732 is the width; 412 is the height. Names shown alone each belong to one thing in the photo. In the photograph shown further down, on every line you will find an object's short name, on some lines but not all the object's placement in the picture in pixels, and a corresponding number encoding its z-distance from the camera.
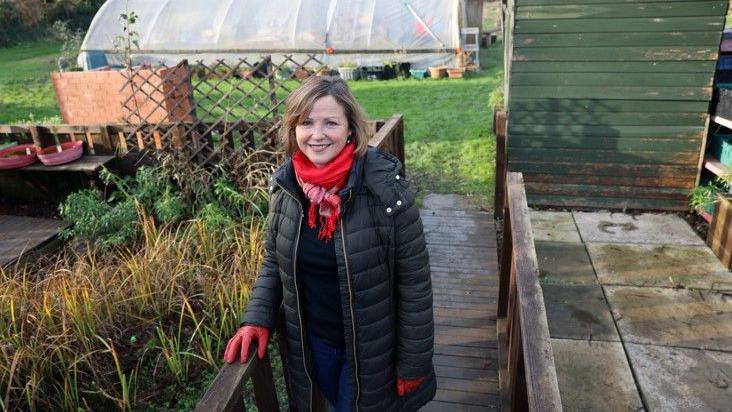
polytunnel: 14.80
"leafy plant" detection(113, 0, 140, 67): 6.20
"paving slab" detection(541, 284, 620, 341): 3.75
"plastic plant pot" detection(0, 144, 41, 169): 6.32
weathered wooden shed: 5.43
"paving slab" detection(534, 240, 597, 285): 4.52
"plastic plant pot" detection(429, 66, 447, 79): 14.34
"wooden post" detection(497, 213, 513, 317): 3.37
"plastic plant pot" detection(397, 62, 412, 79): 14.74
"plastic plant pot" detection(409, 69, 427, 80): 14.41
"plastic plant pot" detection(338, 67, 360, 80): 14.53
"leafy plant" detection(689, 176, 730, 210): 5.48
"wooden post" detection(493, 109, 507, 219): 5.40
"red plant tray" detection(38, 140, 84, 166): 6.22
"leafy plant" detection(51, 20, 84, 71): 14.68
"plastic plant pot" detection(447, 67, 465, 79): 14.38
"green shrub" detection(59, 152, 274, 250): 4.94
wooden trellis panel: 5.78
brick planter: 8.86
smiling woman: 1.79
